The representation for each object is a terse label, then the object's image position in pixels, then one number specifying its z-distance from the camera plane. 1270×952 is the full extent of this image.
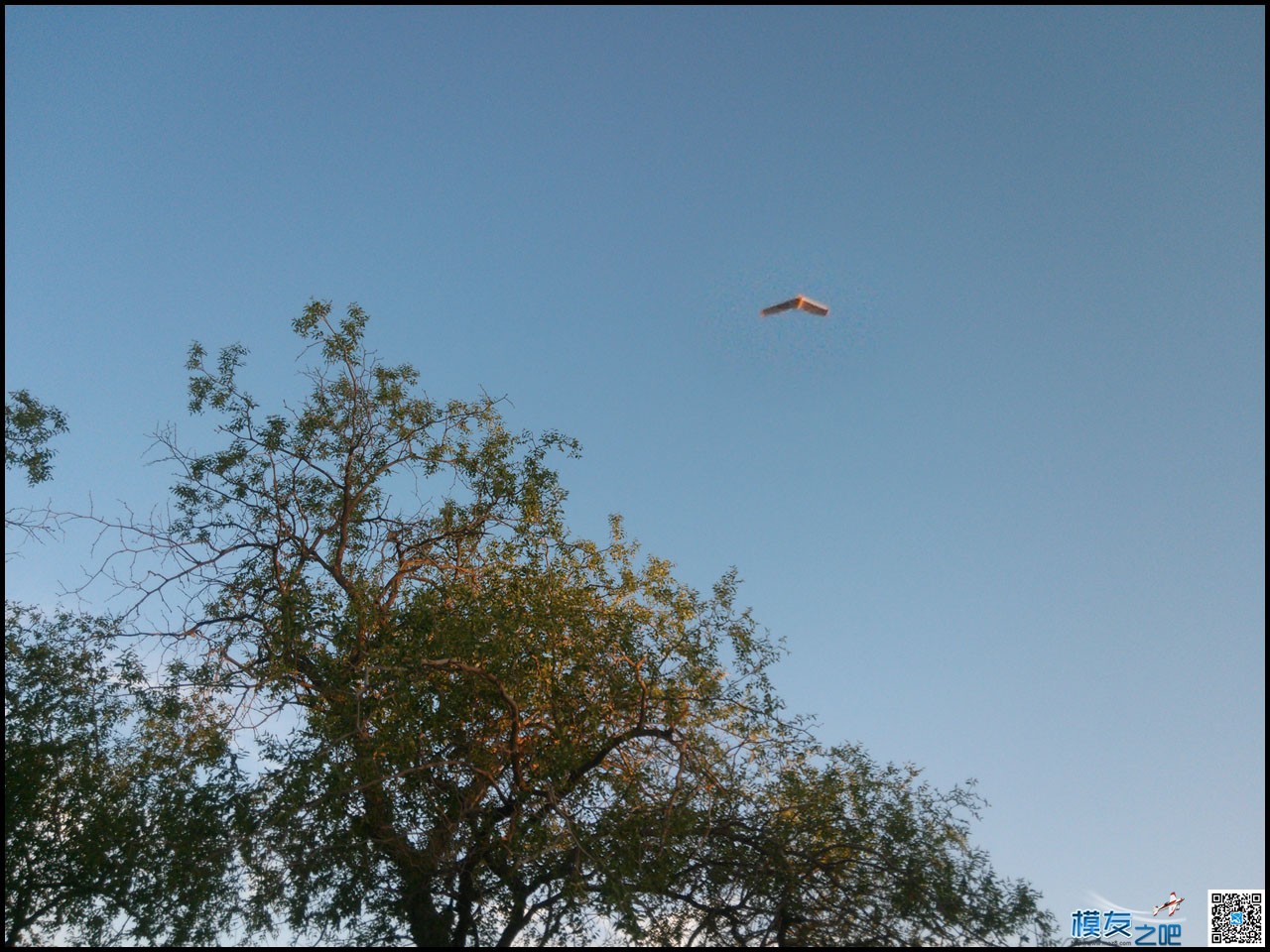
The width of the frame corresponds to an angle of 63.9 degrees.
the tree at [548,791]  10.75
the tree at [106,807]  10.89
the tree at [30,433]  12.77
